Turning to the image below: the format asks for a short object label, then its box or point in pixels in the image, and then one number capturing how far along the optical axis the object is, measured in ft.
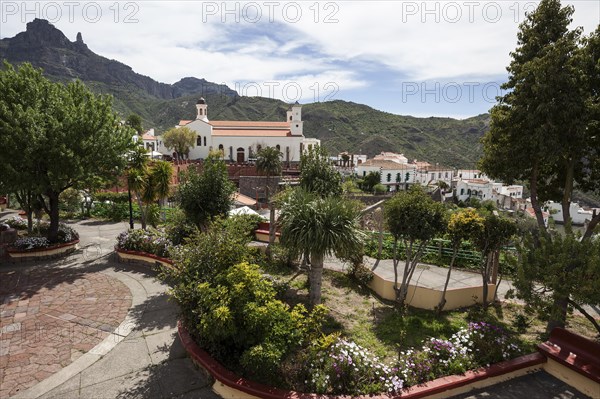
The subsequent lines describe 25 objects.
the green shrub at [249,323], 16.70
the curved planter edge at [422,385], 16.27
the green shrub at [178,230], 40.19
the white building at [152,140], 222.85
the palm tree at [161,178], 49.52
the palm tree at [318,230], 25.75
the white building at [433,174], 233.76
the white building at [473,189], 220.23
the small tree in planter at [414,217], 28.89
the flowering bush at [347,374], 16.71
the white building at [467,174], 262.47
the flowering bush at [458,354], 18.15
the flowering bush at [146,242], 39.57
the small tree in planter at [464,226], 28.94
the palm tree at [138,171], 48.60
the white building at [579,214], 176.44
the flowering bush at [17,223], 55.57
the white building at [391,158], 233.96
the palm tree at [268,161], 127.75
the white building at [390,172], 217.56
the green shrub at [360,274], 35.63
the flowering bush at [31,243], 42.53
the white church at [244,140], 198.39
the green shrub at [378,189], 179.63
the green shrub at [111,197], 81.11
